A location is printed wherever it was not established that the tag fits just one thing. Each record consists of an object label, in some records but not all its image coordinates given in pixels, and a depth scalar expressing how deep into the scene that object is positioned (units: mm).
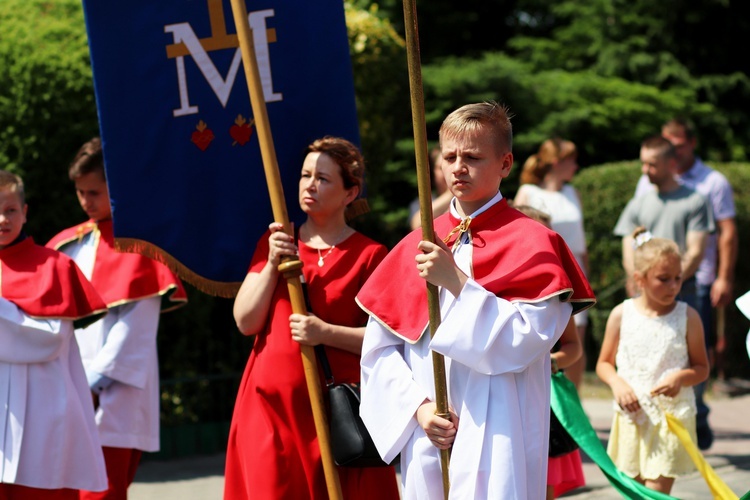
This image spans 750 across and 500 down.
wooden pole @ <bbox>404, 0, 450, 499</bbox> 7006
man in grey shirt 14829
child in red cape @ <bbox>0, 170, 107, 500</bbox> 9419
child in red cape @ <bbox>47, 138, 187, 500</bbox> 10635
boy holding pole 7009
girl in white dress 11068
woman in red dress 8537
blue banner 9447
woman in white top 15497
